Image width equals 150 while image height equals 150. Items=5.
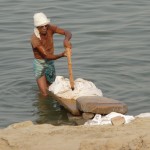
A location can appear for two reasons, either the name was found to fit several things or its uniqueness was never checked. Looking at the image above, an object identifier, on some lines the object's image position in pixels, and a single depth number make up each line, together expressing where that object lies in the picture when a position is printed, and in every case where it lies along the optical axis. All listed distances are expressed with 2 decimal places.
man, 19.86
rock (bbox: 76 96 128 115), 16.81
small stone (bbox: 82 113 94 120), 17.14
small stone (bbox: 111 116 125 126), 14.45
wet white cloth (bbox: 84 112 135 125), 15.51
